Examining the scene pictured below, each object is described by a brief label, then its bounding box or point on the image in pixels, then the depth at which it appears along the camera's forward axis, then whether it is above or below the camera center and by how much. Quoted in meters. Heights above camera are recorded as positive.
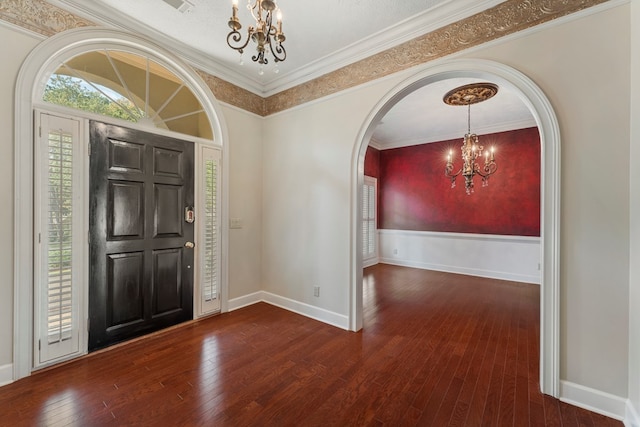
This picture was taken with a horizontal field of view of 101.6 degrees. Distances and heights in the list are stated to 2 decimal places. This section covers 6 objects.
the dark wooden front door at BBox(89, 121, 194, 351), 2.46 -0.20
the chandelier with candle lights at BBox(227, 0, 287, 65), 1.46 +1.13
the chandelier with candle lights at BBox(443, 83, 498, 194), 3.73 +1.81
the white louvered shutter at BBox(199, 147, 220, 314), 3.21 -0.24
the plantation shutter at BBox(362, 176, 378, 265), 6.46 -0.17
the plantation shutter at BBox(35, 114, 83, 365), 2.16 -0.21
